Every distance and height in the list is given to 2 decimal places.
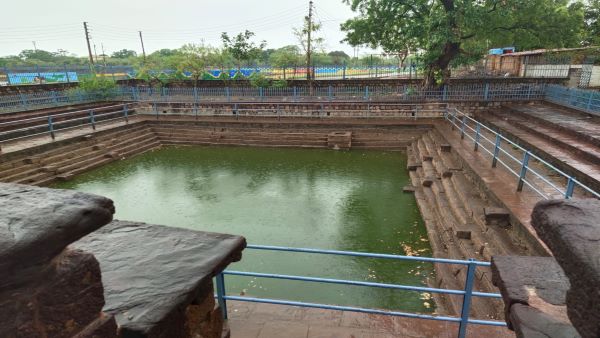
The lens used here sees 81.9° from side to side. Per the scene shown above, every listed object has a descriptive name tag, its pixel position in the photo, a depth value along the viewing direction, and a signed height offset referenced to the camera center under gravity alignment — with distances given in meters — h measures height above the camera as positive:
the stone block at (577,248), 1.00 -0.57
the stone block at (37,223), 0.94 -0.42
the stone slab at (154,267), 1.51 -0.94
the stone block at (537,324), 1.46 -1.10
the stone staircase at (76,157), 9.85 -2.46
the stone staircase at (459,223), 4.75 -2.69
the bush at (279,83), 18.22 -0.52
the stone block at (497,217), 5.43 -2.29
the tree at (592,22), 20.03 +2.60
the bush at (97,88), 18.27 -0.50
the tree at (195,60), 20.50 +0.91
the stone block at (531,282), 1.68 -1.10
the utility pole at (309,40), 19.24 +1.75
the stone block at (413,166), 10.62 -2.86
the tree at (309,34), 19.39 +2.39
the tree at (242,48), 21.37 +1.56
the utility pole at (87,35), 28.43 +3.45
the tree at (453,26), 13.13 +1.66
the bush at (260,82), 18.42 -0.43
